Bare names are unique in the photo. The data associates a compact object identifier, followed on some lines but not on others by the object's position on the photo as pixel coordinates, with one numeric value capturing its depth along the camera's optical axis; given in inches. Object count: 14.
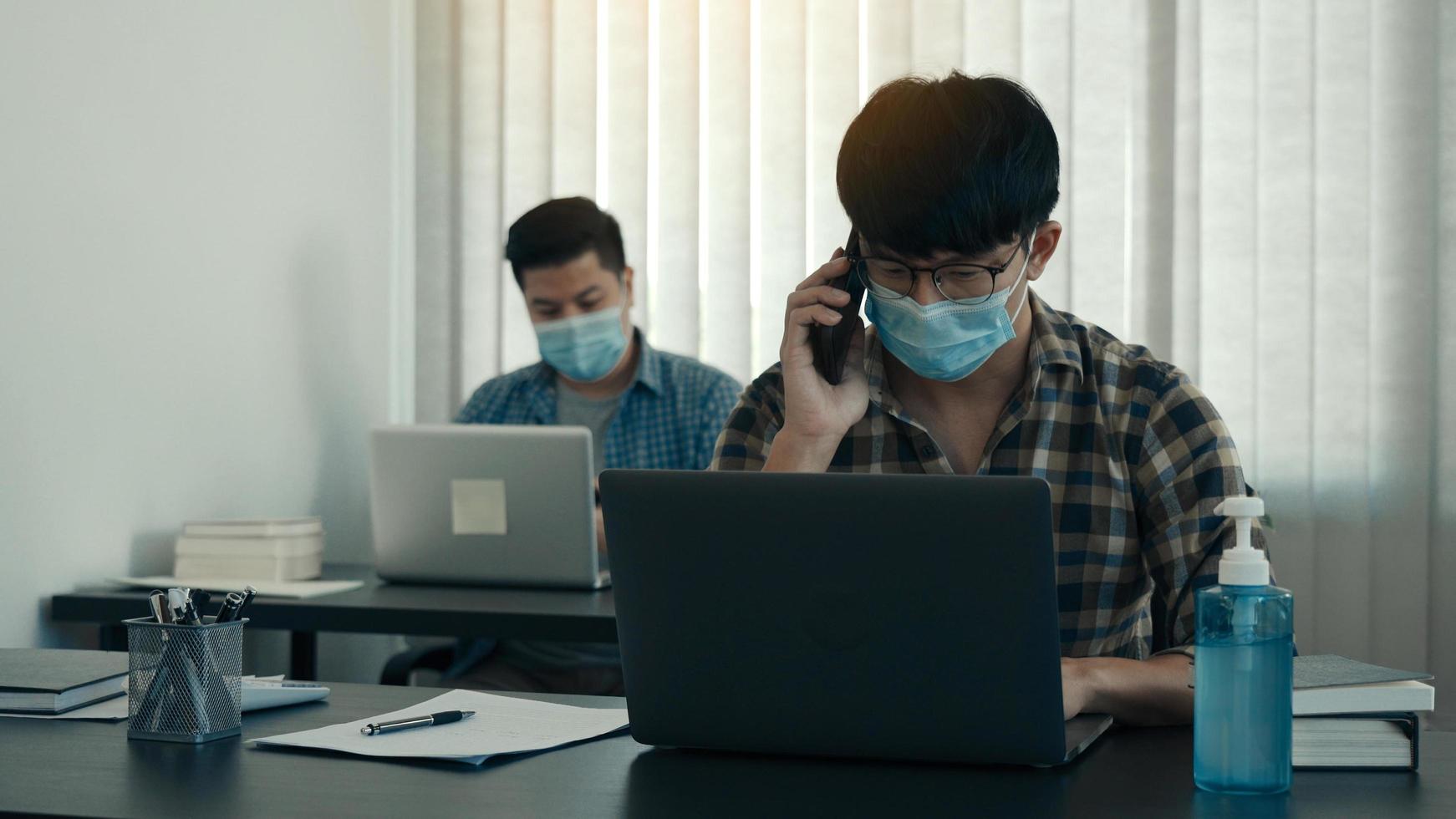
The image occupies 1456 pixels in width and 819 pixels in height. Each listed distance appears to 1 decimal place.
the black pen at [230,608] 48.8
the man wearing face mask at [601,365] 108.7
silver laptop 90.4
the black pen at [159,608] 48.1
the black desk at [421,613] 82.0
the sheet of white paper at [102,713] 50.9
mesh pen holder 46.8
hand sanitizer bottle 37.5
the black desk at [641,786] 37.7
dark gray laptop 38.1
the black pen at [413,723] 46.6
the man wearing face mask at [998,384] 55.5
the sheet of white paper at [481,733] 44.2
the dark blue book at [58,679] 51.6
